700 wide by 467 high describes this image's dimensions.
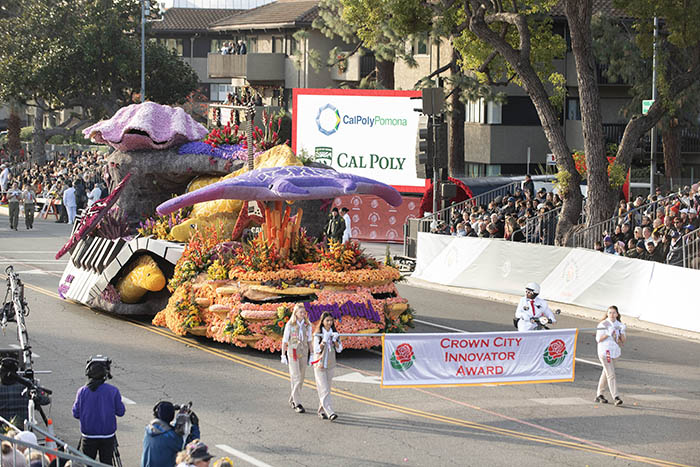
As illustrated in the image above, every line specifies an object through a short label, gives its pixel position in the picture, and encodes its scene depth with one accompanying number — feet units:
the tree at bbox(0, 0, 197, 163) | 196.44
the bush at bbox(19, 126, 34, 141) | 277.64
